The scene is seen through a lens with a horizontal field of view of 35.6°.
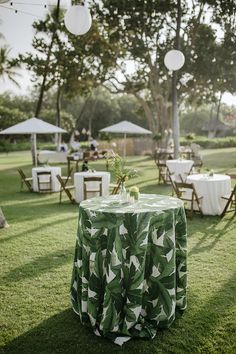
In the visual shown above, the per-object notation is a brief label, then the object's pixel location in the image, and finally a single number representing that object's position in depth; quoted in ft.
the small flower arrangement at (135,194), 14.66
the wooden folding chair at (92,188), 32.37
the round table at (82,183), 34.86
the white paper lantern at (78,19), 25.44
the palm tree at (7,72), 110.11
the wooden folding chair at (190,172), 42.97
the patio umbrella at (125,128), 63.52
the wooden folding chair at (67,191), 34.11
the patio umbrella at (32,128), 51.03
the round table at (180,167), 44.90
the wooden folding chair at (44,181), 41.96
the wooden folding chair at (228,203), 27.24
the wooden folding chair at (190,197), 27.30
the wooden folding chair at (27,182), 40.95
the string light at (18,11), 30.72
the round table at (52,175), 42.63
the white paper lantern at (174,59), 39.14
